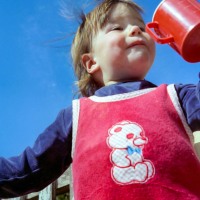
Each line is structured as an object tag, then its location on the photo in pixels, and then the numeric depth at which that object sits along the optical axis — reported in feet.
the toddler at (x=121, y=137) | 3.88
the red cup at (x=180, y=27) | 4.03
